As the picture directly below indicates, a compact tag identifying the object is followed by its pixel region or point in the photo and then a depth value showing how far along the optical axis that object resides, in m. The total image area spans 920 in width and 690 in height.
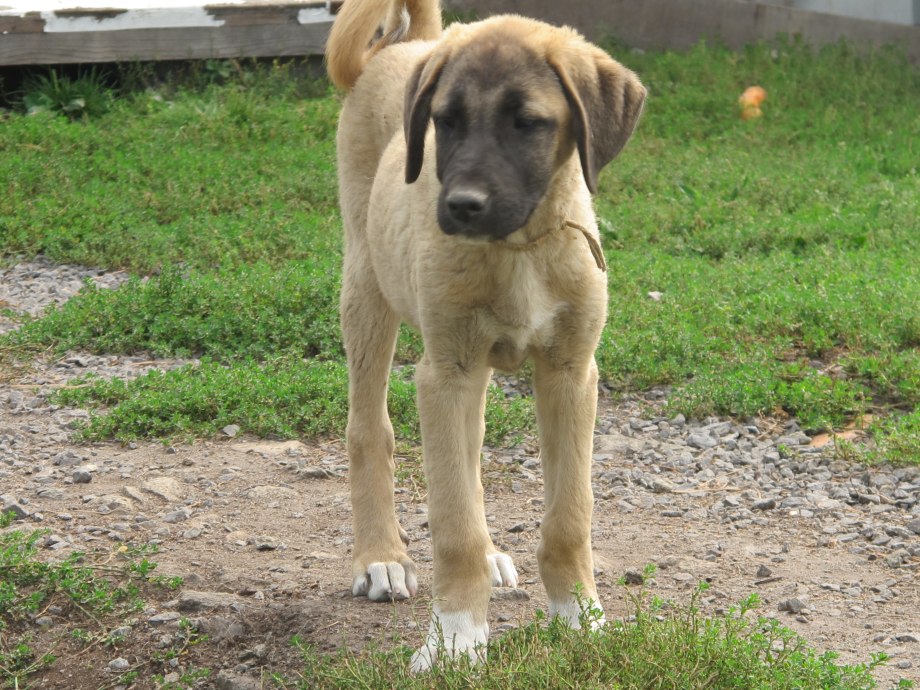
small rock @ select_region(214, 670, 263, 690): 7.10
